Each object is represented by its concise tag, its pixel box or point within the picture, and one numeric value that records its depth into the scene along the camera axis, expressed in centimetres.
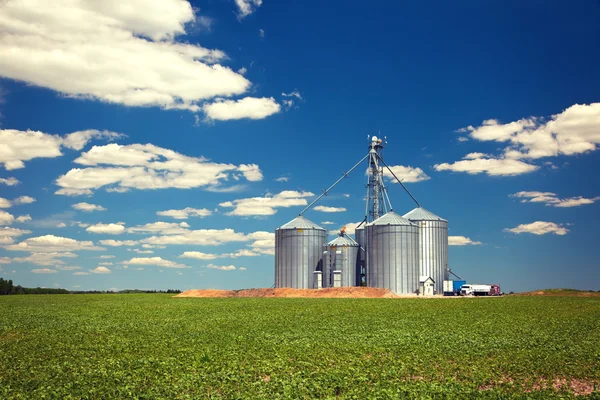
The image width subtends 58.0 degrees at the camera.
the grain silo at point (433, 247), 9469
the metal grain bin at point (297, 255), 9338
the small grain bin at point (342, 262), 9094
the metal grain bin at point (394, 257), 8644
